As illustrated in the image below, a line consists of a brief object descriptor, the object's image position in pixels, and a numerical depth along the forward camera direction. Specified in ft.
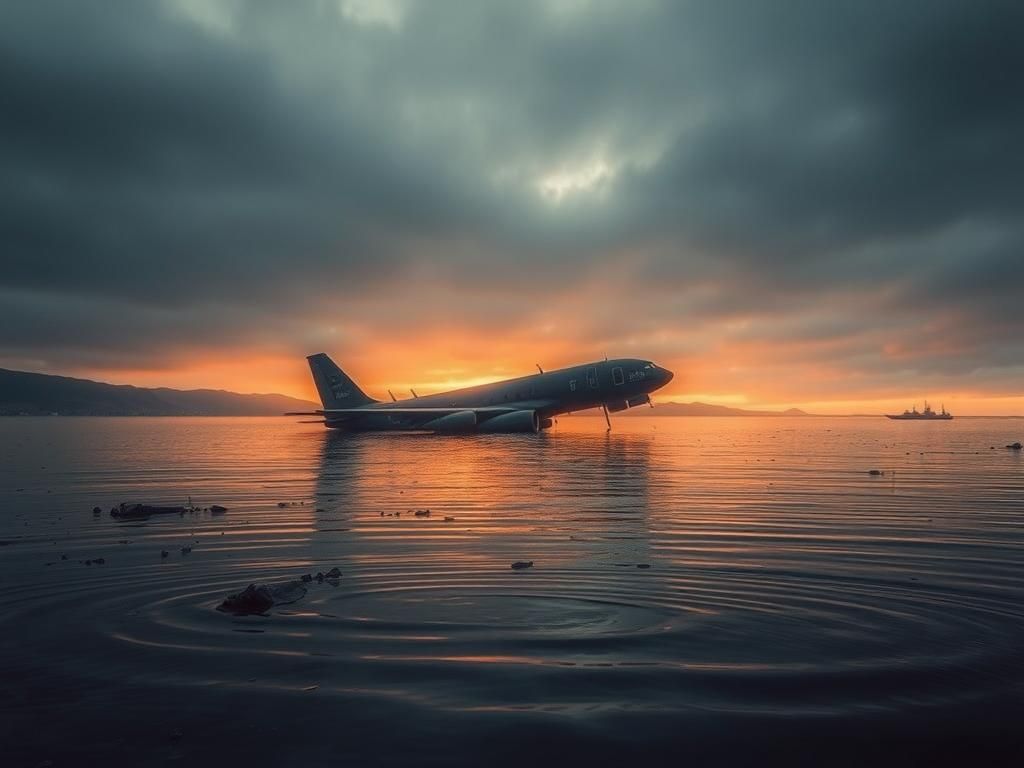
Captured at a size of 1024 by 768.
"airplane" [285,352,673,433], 198.70
